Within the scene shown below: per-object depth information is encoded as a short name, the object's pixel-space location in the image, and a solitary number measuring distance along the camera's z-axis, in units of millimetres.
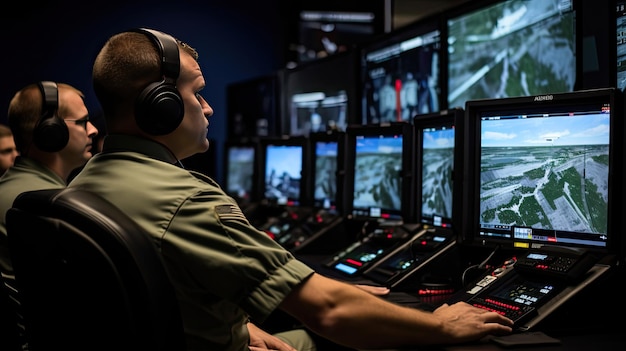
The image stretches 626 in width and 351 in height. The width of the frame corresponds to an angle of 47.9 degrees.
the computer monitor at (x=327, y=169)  3393
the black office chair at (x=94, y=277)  1192
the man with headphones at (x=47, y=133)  2930
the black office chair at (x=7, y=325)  1735
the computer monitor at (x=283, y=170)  3934
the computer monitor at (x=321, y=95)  4133
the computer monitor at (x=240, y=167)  4809
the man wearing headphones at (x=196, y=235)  1348
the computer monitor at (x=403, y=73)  3348
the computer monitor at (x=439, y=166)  2285
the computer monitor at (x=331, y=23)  6797
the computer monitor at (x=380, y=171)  2877
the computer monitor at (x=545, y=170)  1830
